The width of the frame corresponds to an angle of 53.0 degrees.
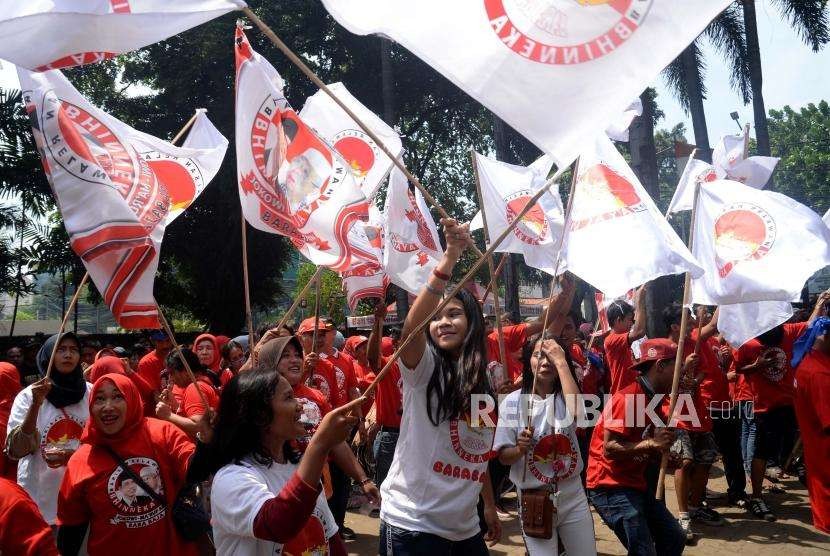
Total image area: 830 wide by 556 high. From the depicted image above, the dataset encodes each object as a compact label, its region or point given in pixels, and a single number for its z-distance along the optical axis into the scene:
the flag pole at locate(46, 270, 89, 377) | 4.17
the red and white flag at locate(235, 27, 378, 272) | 5.45
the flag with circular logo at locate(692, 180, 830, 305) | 5.48
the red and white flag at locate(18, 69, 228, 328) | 3.90
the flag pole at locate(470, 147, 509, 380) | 4.44
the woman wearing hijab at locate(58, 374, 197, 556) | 3.63
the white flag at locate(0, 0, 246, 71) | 3.50
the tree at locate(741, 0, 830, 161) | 22.22
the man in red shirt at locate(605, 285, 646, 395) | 6.70
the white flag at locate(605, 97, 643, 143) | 7.69
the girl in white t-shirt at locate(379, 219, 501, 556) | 3.45
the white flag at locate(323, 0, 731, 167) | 2.93
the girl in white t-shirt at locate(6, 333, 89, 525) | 4.64
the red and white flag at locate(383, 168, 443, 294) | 7.11
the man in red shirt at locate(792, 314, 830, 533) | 4.99
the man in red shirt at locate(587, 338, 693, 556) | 4.67
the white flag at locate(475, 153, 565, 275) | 7.06
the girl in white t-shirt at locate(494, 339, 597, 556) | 4.53
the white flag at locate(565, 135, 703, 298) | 5.06
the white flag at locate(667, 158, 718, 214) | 7.57
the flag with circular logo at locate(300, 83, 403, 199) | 7.59
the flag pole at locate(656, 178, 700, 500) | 4.75
